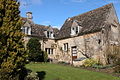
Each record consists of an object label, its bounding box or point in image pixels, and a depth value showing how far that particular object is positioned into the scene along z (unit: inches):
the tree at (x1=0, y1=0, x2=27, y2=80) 218.9
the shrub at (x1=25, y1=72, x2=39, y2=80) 254.0
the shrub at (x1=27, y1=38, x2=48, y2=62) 524.2
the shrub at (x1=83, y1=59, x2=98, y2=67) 448.4
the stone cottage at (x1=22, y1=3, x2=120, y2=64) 508.9
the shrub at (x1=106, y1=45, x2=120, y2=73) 455.7
